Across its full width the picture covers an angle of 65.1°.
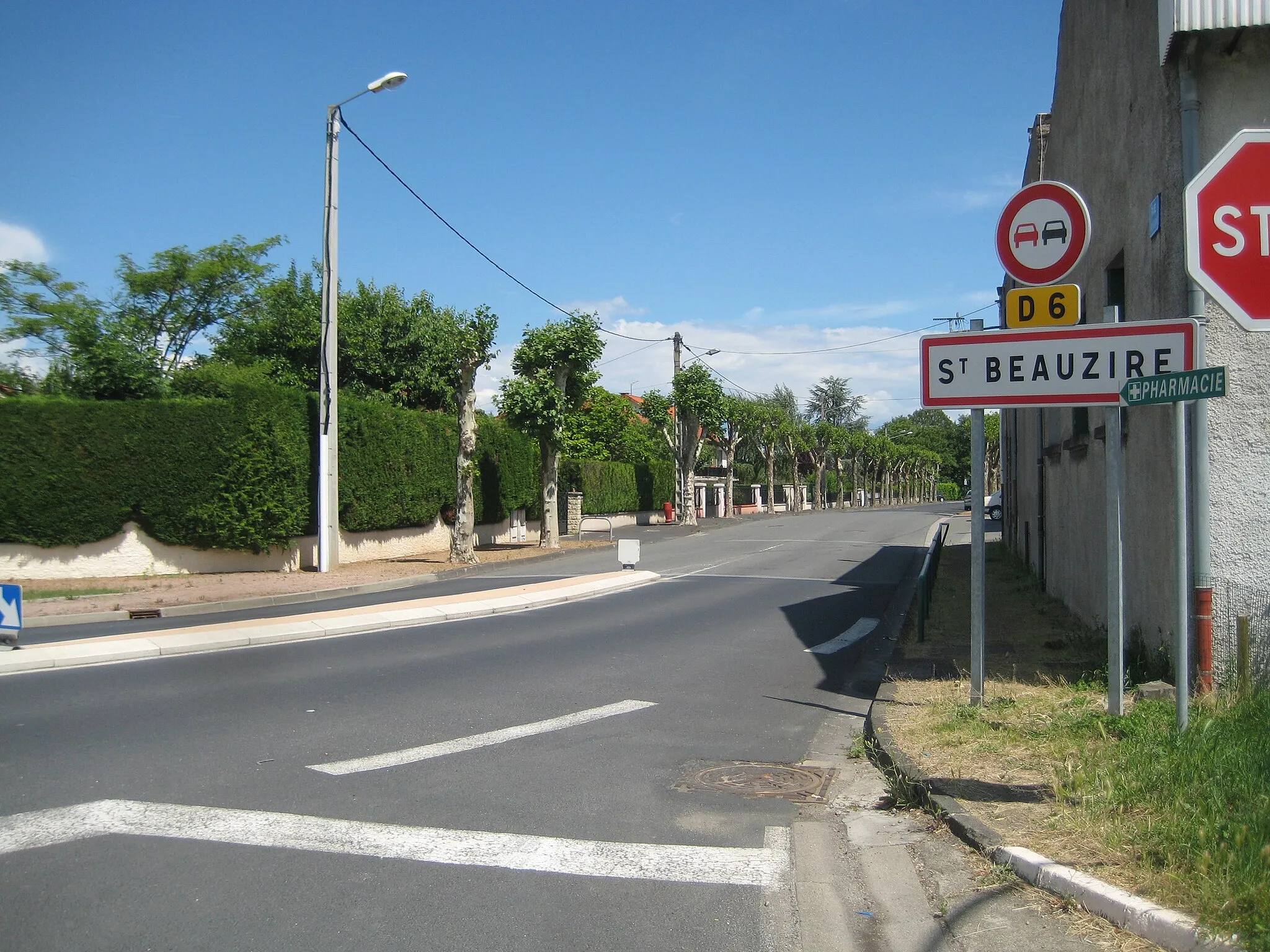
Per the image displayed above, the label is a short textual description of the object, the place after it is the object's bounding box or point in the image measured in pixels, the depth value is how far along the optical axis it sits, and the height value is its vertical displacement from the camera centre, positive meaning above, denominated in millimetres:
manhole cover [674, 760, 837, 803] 6301 -1933
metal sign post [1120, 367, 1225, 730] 5090 +440
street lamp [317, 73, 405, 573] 20953 +2170
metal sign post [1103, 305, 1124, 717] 6473 -605
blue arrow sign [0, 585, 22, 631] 11078 -1246
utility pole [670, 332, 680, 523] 46781 +836
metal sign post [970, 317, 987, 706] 7328 -812
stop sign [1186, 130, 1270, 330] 3971 +1059
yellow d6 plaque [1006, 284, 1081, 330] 7023 +1263
